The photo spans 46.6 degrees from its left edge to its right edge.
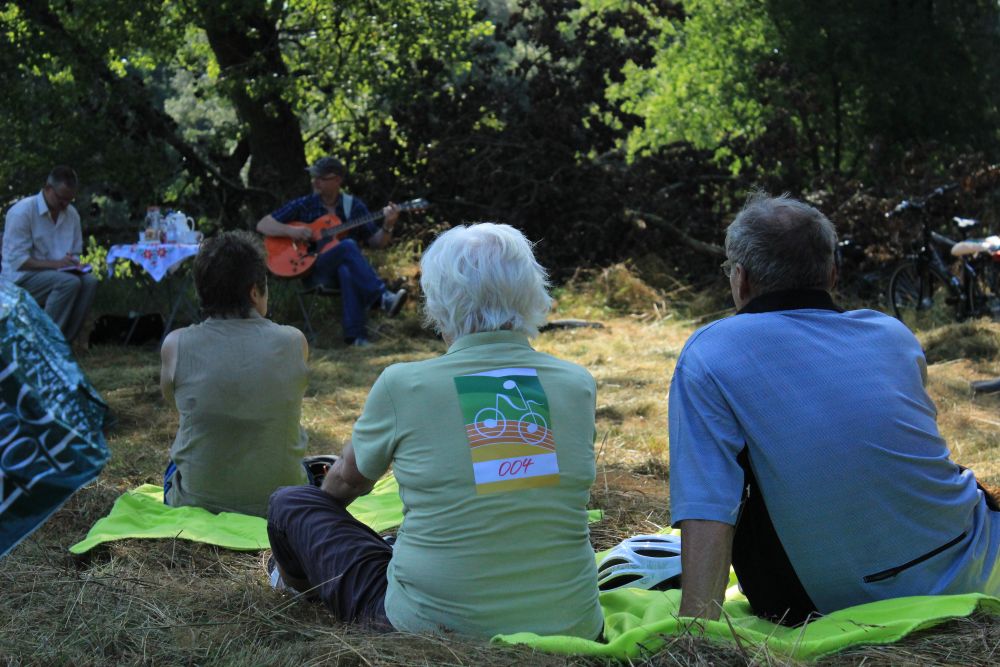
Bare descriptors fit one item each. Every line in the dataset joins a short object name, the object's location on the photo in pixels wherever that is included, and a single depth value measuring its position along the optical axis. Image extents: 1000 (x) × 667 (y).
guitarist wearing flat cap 9.48
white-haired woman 2.52
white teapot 9.18
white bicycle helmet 3.21
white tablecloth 8.84
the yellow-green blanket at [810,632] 2.43
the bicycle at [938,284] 9.12
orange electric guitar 9.50
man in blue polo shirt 2.50
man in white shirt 8.47
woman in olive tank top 4.02
